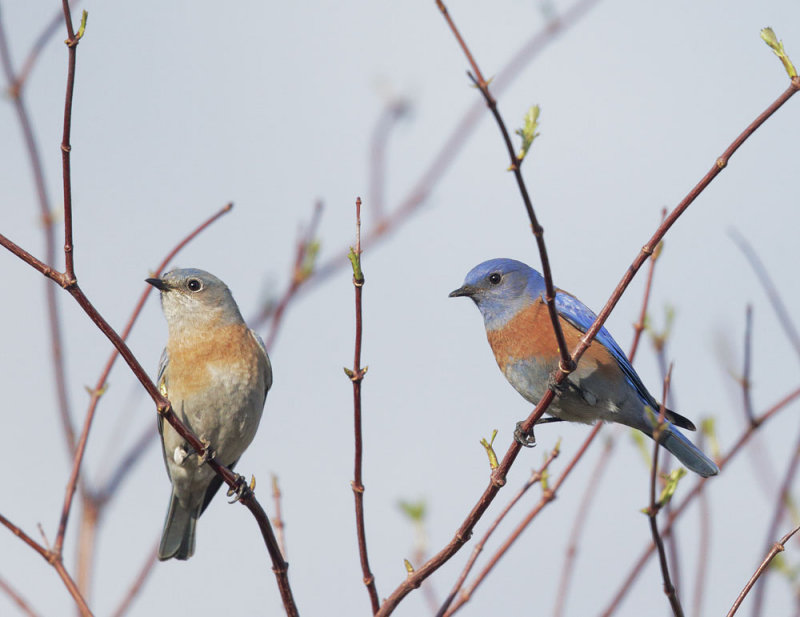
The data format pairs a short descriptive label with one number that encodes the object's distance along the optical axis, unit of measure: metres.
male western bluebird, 13.35
